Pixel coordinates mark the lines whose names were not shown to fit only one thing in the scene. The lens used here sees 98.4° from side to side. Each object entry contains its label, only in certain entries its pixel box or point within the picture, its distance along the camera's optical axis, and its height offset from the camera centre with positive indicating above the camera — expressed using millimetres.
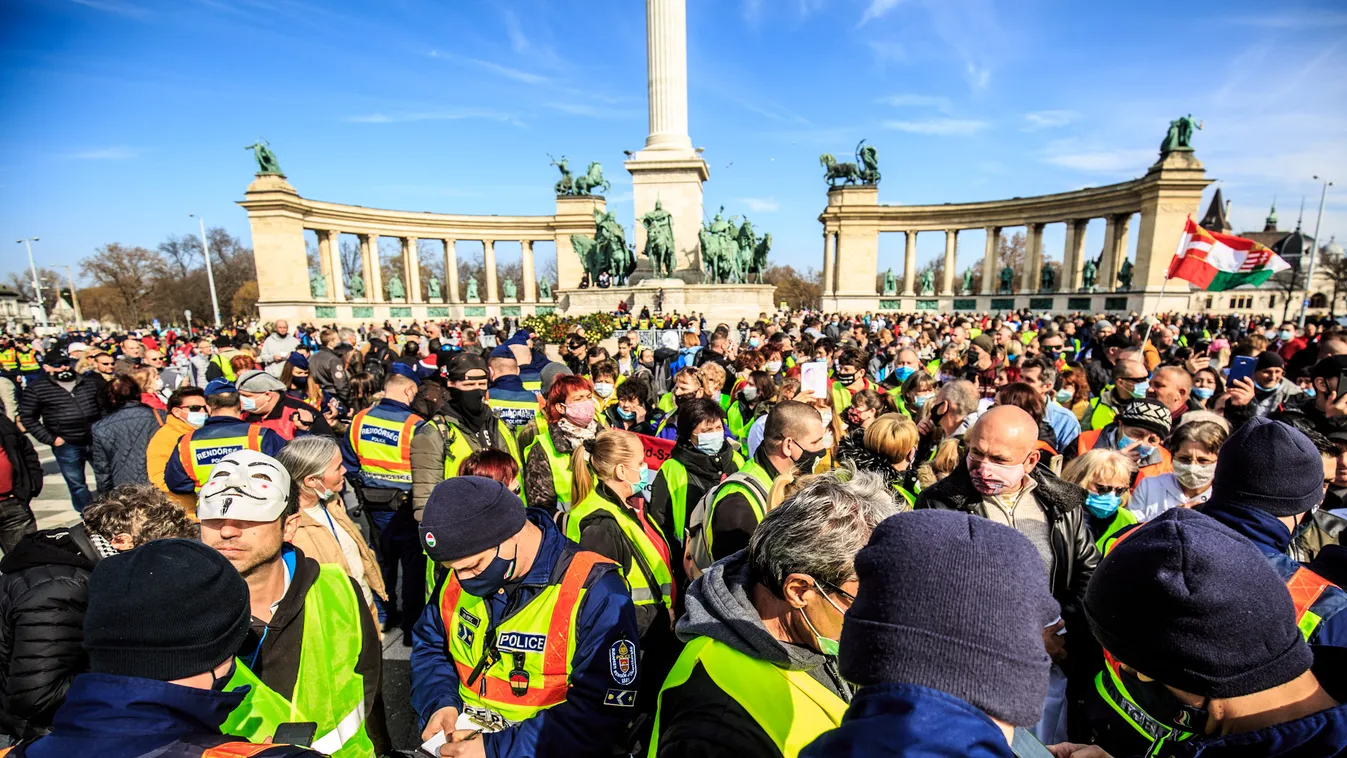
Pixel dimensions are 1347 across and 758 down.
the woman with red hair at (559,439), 3938 -1086
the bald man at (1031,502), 2639 -990
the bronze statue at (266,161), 38312 +8816
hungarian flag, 10930 +401
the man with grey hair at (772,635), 1324 -865
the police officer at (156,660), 1238 -838
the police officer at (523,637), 2055 -1278
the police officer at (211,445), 3949 -1038
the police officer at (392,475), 4402 -1395
